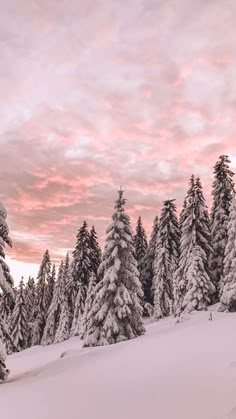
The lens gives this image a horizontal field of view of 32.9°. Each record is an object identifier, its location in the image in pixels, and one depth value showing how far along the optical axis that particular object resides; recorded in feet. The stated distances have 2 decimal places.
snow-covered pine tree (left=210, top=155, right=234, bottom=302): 132.98
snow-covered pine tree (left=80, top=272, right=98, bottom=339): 142.82
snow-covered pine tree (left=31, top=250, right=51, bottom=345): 228.84
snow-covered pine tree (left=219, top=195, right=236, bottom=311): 98.80
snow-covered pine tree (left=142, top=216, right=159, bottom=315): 189.78
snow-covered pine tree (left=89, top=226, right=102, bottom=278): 179.32
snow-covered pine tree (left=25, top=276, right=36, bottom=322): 263.49
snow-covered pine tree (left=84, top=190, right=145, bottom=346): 90.58
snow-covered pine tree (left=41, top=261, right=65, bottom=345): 210.69
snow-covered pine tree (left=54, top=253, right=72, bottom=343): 185.06
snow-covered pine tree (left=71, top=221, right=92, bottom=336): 174.09
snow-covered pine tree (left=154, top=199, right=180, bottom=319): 165.07
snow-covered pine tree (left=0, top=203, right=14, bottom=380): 55.47
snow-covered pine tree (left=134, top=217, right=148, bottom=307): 193.36
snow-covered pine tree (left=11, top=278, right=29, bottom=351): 215.92
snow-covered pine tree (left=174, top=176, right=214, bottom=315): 130.11
